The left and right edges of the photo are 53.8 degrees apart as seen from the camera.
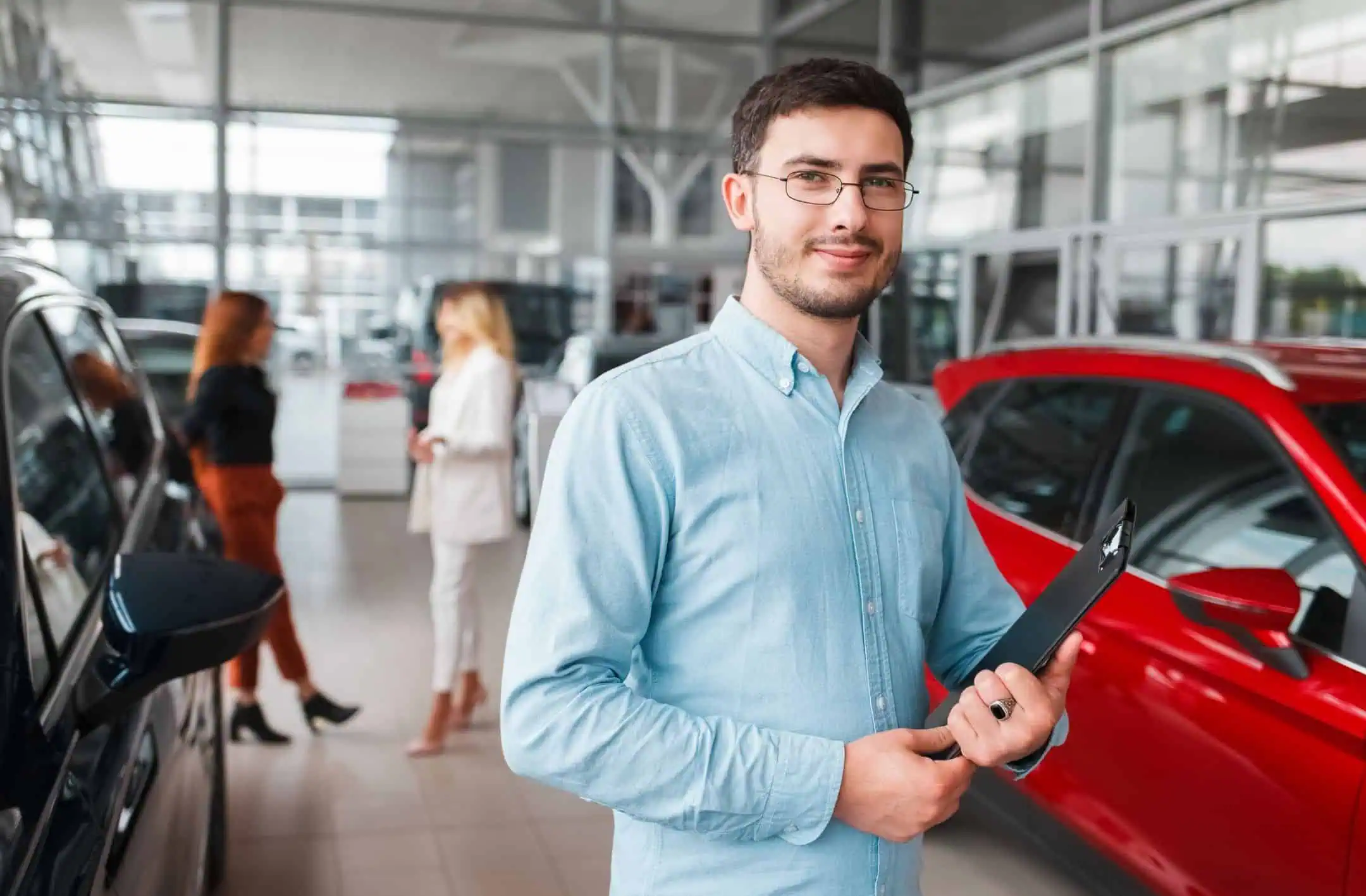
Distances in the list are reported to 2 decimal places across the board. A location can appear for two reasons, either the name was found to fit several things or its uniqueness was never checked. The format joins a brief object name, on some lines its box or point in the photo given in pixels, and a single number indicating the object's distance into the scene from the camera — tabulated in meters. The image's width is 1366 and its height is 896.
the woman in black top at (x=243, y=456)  4.80
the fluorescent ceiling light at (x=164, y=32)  11.07
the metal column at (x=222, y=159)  11.31
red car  2.34
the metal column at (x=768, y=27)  12.73
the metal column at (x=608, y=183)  12.30
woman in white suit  4.75
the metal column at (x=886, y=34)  11.65
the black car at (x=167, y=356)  10.34
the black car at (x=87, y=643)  1.35
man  1.27
